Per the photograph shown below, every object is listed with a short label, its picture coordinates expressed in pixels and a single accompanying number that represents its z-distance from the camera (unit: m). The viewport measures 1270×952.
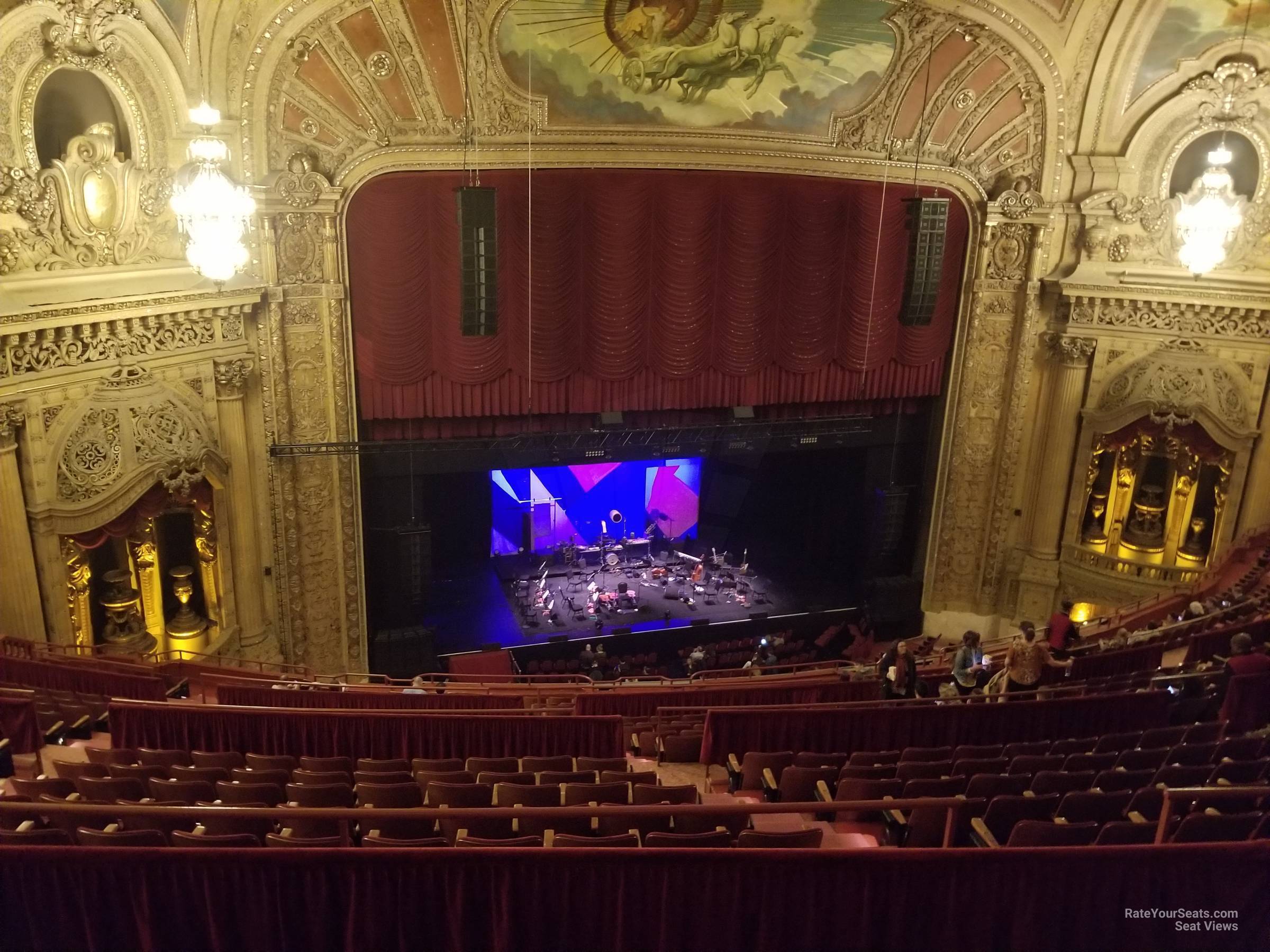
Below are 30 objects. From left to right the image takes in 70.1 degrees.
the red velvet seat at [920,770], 6.22
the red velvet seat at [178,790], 5.32
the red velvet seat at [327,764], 6.42
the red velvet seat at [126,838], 4.41
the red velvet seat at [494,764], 6.50
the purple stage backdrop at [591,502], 16.73
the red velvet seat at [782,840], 4.63
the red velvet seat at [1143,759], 6.21
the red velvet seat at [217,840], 4.41
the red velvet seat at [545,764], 6.50
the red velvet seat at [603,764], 6.63
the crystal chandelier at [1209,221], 10.91
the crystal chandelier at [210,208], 8.07
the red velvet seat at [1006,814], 5.23
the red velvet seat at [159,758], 6.27
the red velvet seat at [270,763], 6.32
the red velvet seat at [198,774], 5.76
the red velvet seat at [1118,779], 5.73
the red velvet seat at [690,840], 4.68
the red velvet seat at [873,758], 6.43
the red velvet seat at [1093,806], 5.28
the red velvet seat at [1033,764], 6.26
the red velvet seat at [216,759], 6.33
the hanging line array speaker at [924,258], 13.76
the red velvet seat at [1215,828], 4.74
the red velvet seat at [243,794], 5.28
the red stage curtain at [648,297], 12.72
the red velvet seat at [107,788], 5.27
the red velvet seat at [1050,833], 4.74
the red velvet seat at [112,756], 6.30
